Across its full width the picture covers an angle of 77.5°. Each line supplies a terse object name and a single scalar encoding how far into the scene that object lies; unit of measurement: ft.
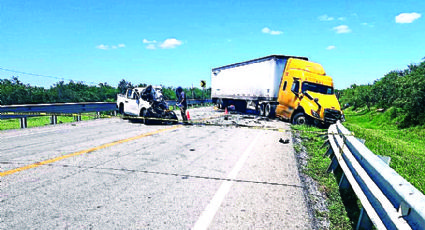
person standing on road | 45.04
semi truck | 46.29
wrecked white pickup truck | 42.88
